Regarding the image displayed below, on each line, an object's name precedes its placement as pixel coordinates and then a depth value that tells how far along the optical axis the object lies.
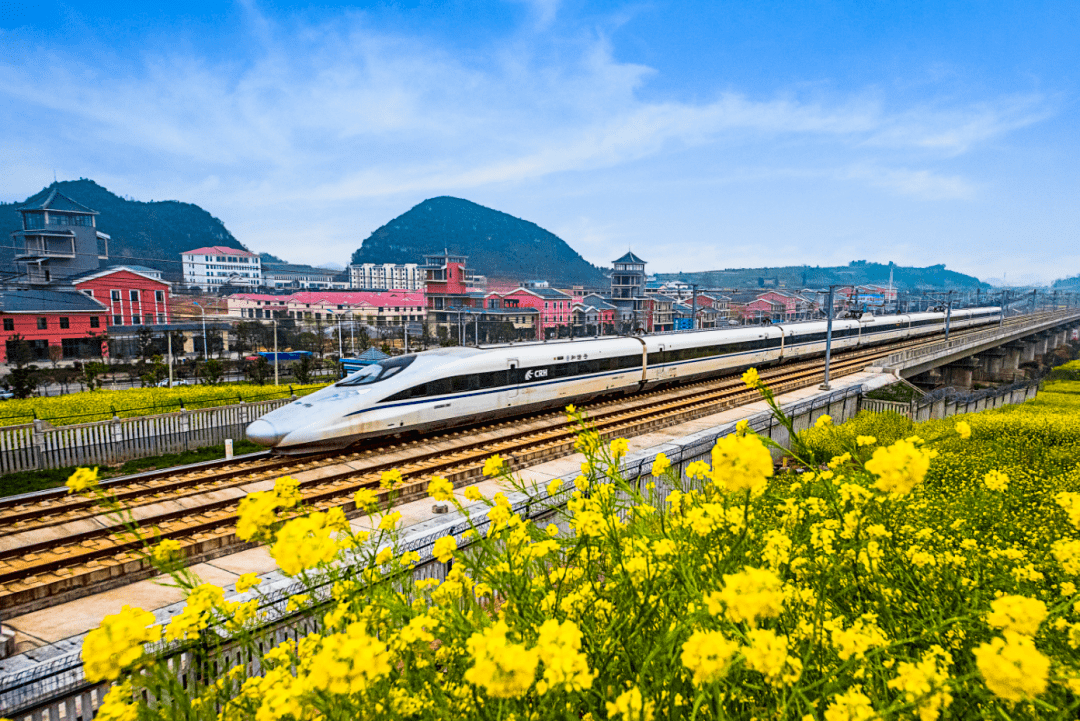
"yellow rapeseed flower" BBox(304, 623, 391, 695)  1.68
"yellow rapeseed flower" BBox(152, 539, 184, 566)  2.42
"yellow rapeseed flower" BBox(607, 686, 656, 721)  1.82
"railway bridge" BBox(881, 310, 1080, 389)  30.36
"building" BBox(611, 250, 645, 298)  83.56
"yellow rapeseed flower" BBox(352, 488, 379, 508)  3.24
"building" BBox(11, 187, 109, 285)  49.75
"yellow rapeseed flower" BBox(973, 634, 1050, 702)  1.48
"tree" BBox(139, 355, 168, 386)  25.34
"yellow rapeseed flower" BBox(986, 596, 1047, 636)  1.76
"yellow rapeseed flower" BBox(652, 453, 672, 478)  3.83
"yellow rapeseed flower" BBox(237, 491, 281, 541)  2.31
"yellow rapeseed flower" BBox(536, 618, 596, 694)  1.70
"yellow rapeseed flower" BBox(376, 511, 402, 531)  3.11
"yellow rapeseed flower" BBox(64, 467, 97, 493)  2.61
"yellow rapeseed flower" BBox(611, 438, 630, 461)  3.87
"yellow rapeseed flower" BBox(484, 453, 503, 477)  3.47
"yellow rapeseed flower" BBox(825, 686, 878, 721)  1.73
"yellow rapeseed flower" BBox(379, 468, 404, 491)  3.69
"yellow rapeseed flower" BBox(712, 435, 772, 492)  2.05
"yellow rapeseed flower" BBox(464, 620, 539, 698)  1.55
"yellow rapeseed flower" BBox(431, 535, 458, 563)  3.18
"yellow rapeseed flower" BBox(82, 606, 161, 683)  1.97
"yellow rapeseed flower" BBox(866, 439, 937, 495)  2.13
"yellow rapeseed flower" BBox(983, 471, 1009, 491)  4.14
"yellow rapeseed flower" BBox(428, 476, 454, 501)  3.39
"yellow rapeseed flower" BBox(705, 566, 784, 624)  1.69
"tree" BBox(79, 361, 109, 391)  25.86
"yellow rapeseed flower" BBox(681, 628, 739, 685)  1.63
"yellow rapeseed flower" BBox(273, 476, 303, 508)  2.74
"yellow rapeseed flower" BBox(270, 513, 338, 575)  2.00
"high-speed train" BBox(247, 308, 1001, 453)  11.82
